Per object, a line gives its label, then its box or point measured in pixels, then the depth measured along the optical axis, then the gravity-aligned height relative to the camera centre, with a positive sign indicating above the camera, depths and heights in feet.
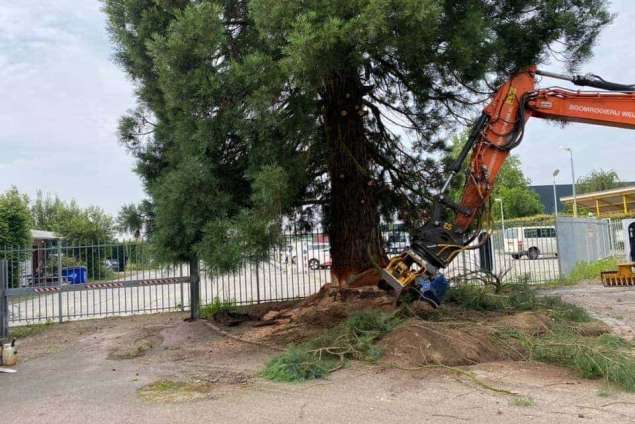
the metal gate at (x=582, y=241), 56.08 +0.31
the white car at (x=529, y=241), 66.54 +0.59
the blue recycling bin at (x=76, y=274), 49.21 -0.68
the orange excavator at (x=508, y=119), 27.71 +6.39
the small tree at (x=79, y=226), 47.55 +9.09
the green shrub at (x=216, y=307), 40.15 -3.54
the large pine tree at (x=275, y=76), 22.82 +8.61
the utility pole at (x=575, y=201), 108.19 +8.69
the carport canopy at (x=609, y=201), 107.76 +9.11
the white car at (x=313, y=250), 47.65 +0.56
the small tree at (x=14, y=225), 78.48 +6.49
